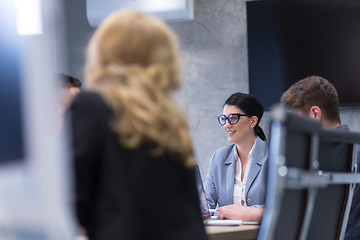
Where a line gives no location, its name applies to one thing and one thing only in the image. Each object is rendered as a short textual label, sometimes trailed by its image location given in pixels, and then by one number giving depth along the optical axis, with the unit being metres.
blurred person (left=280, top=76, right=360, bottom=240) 2.39
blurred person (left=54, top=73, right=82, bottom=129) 3.26
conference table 2.16
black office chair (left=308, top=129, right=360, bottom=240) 1.55
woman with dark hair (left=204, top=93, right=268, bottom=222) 3.28
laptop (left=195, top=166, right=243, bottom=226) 2.39
